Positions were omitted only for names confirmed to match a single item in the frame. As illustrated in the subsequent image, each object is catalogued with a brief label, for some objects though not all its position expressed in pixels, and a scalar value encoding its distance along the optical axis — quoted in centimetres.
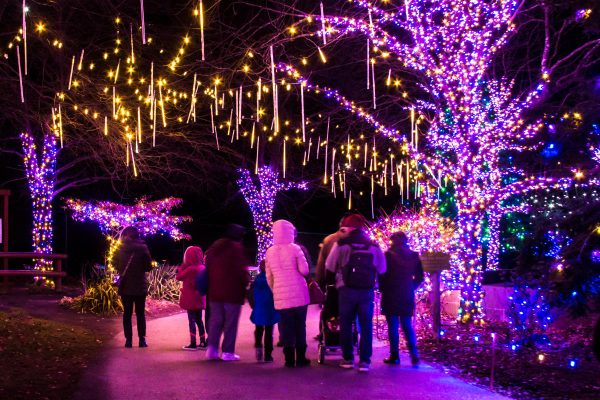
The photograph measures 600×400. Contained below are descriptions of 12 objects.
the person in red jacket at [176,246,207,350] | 1084
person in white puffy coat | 913
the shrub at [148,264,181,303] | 1834
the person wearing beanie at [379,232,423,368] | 948
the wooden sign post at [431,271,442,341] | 1162
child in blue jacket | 962
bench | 1928
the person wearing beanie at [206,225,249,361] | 959
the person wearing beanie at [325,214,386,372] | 891
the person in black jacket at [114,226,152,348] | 1097
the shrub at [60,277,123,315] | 1559
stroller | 998
